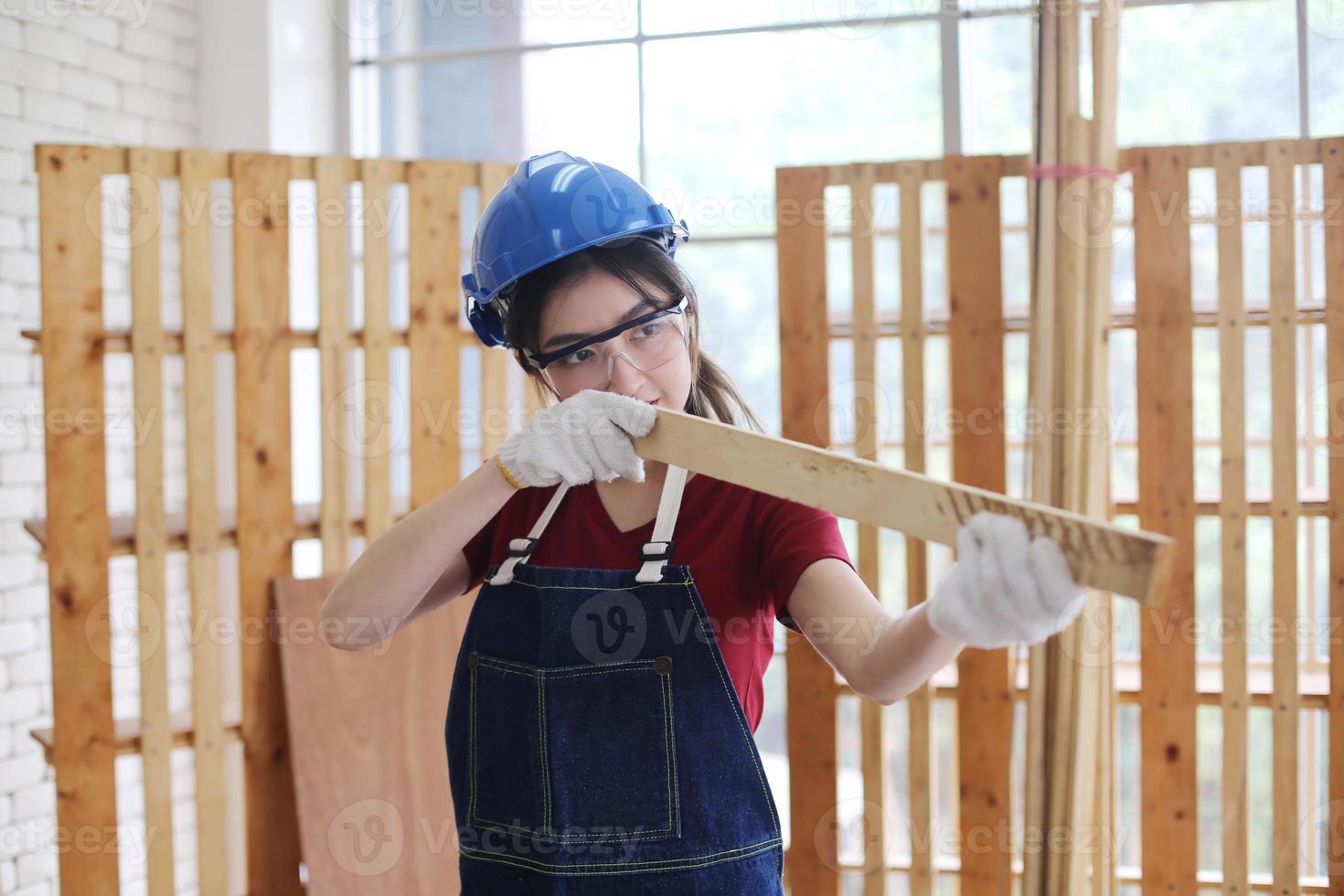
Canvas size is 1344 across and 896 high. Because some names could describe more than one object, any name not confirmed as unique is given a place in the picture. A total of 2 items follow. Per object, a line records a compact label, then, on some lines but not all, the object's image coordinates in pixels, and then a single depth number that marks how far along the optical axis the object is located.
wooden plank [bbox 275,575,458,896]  4.33
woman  3.22
